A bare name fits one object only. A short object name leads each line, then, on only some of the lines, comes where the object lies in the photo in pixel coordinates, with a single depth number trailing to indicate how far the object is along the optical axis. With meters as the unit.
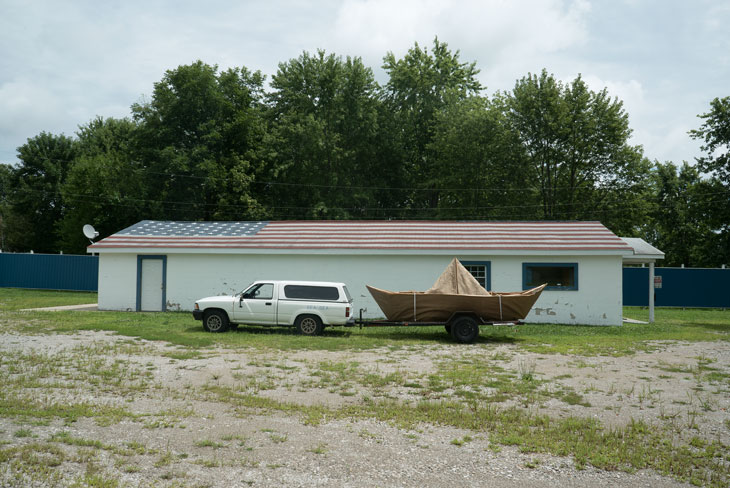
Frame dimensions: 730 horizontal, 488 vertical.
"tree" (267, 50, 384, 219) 42.88
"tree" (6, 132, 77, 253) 54.97
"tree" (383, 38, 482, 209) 47.00
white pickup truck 15.89
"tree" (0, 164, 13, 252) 56.78
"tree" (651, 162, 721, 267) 50.81
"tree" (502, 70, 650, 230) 39.03
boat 15.15
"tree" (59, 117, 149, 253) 42.81
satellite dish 27.53
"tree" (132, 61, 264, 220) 40.50
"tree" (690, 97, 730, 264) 27.05
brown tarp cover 15.74
